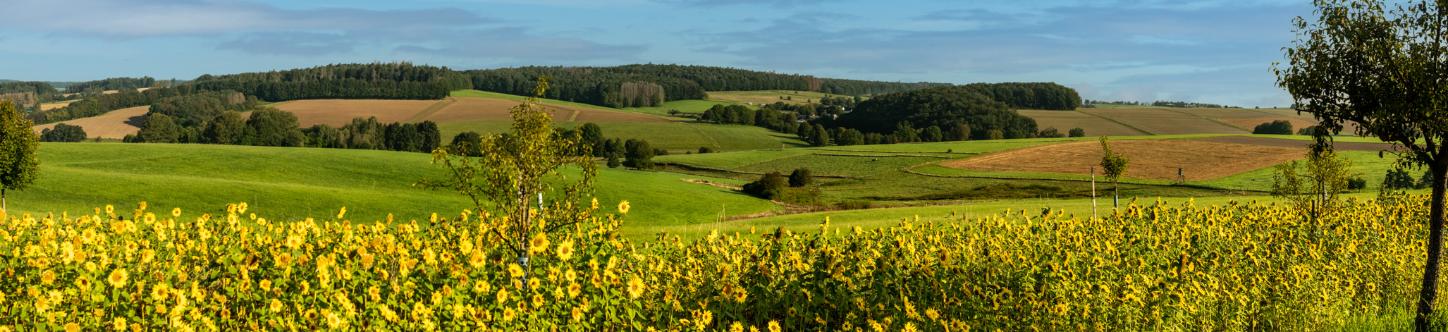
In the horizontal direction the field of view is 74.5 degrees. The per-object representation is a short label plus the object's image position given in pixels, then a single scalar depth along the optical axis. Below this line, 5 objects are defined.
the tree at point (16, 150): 33.50
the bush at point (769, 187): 72.00
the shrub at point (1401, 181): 57.93
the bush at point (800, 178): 85.69
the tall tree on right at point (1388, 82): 13.17
